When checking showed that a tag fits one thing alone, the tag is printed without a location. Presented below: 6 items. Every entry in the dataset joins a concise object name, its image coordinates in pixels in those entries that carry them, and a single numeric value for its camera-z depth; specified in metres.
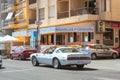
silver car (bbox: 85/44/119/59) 21.00
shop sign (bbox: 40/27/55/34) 24.32
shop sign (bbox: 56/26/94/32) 22.89
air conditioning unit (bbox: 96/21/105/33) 23.11
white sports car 13.12
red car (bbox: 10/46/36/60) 21.31
